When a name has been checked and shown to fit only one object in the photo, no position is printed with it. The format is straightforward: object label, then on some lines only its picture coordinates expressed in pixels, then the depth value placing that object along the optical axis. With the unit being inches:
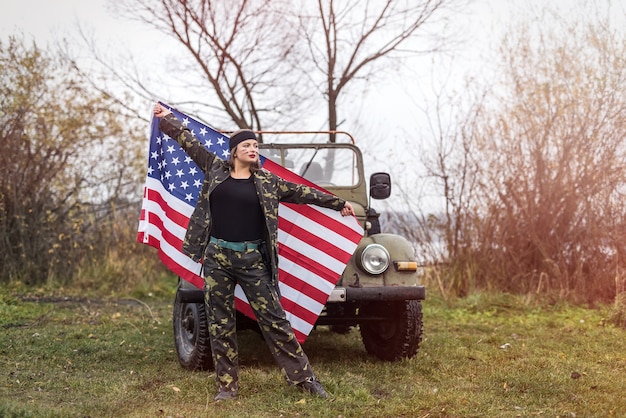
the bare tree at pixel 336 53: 529.7
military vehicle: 241.0
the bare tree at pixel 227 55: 515.2
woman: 206.2
